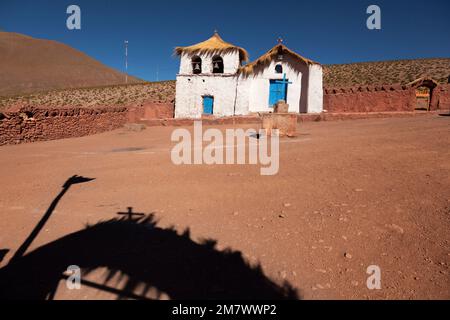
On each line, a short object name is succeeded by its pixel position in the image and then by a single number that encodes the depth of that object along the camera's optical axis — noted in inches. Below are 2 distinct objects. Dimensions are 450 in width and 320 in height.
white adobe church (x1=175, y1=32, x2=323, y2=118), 781.9
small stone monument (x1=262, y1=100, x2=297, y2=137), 384.8
